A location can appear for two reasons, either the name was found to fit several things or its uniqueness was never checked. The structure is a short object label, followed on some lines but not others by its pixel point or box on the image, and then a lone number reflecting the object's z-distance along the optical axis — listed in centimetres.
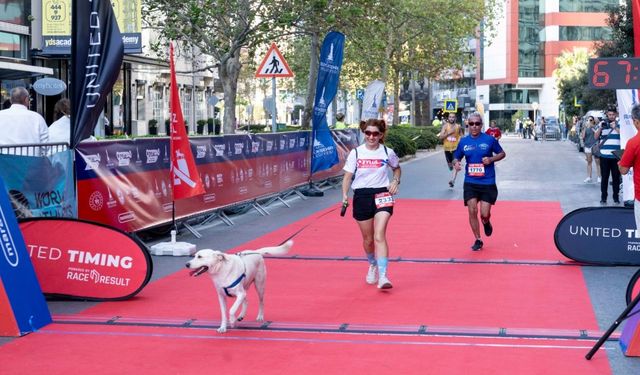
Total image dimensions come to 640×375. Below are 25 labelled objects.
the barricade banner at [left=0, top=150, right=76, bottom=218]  1074
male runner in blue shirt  1383
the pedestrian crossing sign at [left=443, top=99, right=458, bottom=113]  6016
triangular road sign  2244
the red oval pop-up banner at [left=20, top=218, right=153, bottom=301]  982
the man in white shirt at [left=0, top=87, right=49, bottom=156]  1188
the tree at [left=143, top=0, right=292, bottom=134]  2744
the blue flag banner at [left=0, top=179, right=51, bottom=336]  826
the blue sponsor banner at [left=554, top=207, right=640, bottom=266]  1224
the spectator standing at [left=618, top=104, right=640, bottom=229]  866
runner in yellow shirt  2592
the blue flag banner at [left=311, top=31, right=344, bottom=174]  2238
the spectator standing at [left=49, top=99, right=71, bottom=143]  1280
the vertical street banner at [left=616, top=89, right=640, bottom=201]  1408
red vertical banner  1375
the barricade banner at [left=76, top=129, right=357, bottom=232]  1274
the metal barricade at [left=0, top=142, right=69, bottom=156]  1112
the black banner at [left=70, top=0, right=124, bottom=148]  1133
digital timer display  954
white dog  795
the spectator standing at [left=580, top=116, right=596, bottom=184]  2650
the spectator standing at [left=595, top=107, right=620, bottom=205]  2075
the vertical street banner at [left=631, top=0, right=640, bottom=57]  1062
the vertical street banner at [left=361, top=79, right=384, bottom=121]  2692
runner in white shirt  1061
